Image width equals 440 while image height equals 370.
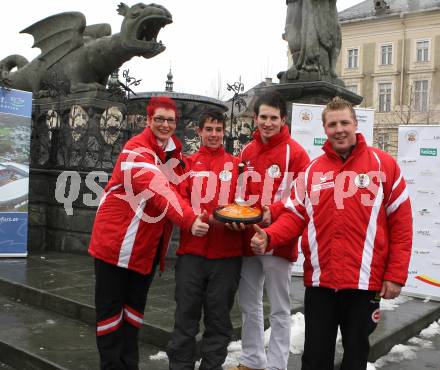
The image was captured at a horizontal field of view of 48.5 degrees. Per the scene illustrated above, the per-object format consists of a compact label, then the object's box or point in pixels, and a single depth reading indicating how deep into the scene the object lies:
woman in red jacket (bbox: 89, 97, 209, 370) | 3.12
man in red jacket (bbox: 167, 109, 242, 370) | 3.12
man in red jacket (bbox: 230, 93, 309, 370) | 3.29
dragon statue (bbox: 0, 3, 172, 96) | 8.24
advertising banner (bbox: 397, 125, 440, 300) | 6.10
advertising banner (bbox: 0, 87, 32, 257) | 6.80
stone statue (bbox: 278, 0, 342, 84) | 6.74
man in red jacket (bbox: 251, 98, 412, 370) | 2.75
